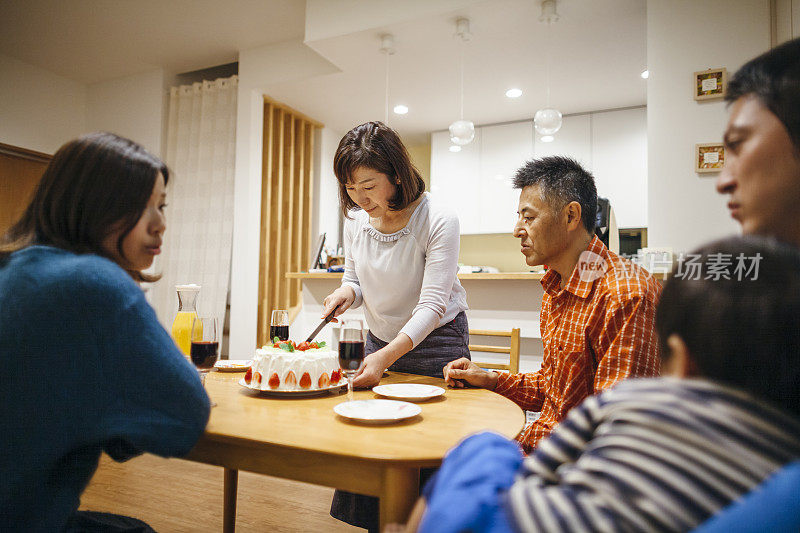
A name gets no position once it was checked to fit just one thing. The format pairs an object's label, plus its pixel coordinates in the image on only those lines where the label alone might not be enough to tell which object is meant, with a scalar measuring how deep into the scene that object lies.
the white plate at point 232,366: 1.59
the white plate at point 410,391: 1.16
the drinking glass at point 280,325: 1.58
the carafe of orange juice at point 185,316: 1.49
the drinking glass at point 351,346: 1.25
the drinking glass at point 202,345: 1.20
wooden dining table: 0.80
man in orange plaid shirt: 1.10
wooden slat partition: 4.87
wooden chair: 1.98
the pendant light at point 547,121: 3.34
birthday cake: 1.19
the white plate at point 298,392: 1.20
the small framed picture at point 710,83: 2.77
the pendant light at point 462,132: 3.60
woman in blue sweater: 0.78
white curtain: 4.70
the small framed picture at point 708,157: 2.76
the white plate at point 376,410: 0.96
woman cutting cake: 1.58
